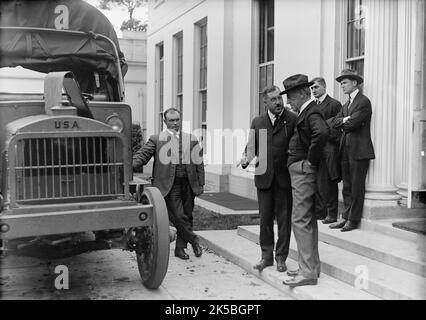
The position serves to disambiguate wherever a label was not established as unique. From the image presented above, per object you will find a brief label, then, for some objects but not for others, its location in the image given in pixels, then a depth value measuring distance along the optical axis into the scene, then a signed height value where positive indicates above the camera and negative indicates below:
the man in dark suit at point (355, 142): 6.71 -0.06
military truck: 4.72 -0.40
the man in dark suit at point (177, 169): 6.50 -0.38
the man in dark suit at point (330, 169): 7.12 -0.42
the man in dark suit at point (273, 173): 5.51 -0.37
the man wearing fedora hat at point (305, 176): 5.05 -0.37
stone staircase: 4.89 -1.32
